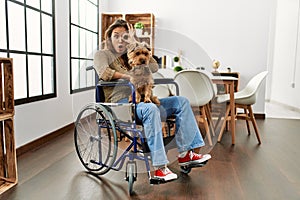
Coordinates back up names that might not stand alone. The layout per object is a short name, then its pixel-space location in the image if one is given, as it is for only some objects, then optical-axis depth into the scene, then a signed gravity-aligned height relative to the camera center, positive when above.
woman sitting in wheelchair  1.63 -0.24
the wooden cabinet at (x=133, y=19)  4.23 +0.75
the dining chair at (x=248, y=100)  2.79 -0.33
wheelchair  1.65 -0.43
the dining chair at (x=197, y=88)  2.71 -0.20
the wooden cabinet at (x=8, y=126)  1.71 -0.39
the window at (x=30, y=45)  2.20 +0.18
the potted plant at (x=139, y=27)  4.00 +0.59
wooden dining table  2.71 -0.28
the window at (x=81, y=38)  3.40 +0.39
